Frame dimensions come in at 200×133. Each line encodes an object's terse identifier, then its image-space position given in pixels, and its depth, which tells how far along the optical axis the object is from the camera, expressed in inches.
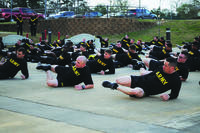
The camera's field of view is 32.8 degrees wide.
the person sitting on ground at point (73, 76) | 391.2
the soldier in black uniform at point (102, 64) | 530.0
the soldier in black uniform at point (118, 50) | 714.2
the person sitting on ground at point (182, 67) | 457.4
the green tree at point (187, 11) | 1951.3
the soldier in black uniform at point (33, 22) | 1347.1
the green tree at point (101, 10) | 1786.9
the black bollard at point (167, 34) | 953.6
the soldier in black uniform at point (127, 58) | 634.6
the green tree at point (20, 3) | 2596.0
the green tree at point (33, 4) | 2652.6
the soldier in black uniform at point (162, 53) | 651.5
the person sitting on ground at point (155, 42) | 966.0
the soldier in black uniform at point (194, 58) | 578.1
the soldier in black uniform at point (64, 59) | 555.8
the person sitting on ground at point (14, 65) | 462.9
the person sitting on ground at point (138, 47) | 889.6
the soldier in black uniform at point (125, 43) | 949.9
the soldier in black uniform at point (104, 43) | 1047.9
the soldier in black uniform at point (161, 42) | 948.7
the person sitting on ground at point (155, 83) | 320.2
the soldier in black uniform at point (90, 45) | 856.9
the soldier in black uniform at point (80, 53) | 618.0
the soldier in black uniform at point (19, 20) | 1279.0
